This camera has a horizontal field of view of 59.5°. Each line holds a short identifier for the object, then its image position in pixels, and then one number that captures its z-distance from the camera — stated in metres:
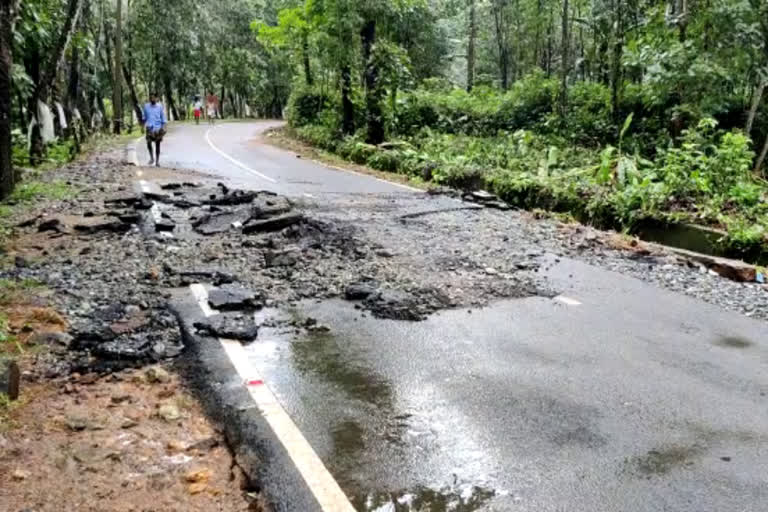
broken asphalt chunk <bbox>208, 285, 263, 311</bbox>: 6.43
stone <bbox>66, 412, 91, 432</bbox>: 4.10
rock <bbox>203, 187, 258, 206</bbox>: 11.88
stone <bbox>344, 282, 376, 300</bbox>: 6.93
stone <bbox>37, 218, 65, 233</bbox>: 9.60
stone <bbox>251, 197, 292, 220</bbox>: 10.27
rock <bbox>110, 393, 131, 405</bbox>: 4.47
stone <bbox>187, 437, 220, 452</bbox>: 3.94
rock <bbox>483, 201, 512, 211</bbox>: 13.06
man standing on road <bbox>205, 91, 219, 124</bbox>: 43.91
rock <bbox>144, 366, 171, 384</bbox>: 4.81
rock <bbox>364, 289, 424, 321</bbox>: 6.45
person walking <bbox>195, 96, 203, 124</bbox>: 43.19
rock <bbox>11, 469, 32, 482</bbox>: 3.50
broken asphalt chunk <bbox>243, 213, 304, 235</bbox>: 9.73
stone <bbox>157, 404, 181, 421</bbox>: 4.29
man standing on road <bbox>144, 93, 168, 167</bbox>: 18.23
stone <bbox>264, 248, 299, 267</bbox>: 8.02
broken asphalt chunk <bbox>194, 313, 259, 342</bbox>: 5.69
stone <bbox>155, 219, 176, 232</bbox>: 9.84
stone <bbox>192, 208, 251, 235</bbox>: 9.90
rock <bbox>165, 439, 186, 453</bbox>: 3.91
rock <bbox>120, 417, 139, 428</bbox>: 4.18
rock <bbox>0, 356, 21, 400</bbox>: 4.34
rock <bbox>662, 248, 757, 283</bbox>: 8.30
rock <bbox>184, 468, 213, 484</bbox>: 3.61
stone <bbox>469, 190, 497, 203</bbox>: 13.58
